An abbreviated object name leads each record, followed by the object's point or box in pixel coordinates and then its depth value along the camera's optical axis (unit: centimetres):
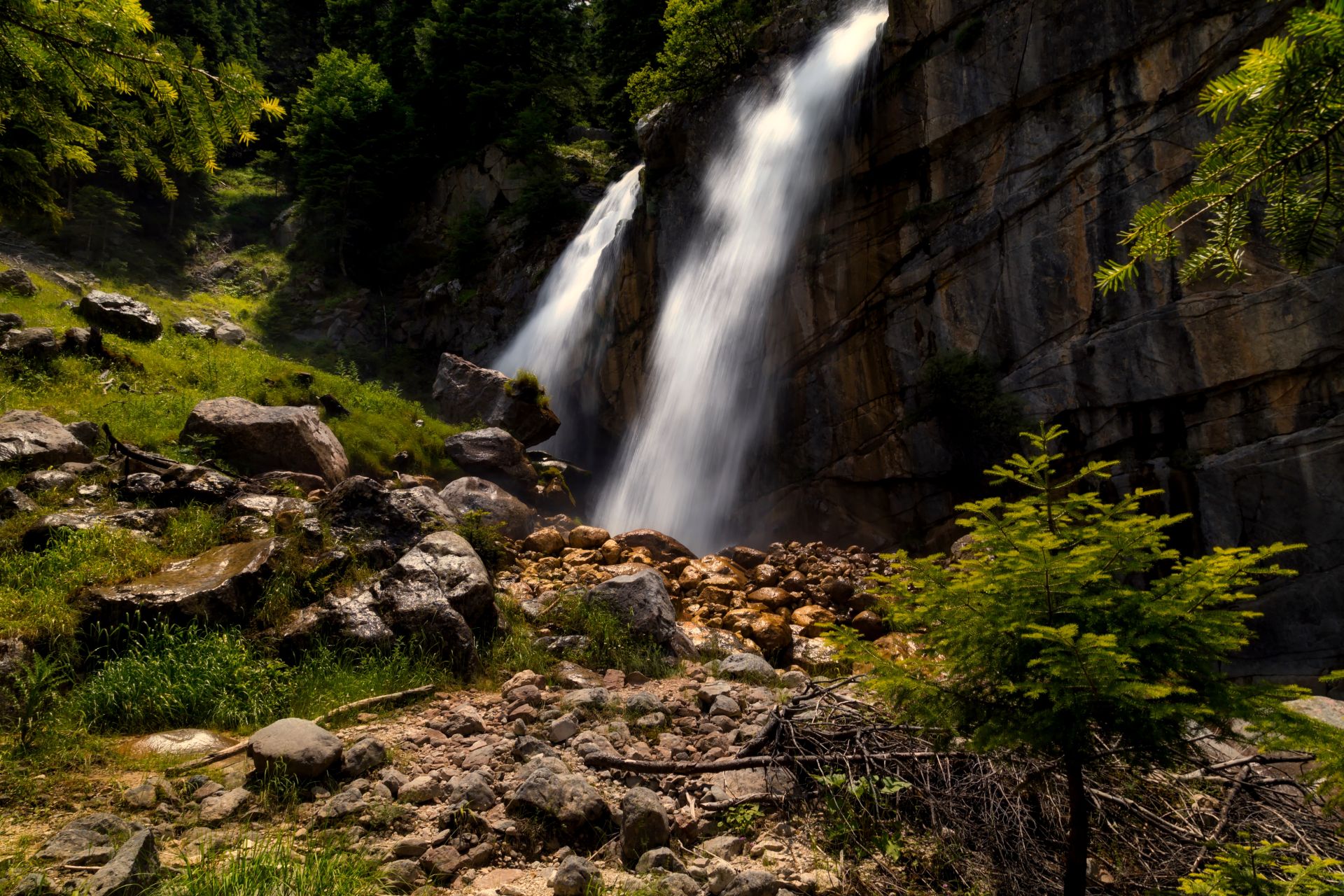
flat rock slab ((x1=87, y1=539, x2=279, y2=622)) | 512
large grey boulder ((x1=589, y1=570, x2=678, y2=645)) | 691
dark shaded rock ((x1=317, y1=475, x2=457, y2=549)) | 705
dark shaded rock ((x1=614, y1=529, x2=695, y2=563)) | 1099
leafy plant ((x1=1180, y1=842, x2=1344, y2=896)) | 184
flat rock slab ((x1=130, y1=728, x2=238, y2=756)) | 396
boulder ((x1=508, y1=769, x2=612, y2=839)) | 335
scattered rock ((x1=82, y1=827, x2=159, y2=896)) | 232
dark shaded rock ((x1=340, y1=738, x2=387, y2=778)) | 368
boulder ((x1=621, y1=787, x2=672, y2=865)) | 318
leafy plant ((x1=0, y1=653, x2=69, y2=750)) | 388
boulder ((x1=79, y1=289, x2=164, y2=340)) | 1382
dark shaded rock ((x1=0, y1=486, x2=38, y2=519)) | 634
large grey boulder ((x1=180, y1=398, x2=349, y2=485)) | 923
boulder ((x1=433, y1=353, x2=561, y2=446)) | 1616
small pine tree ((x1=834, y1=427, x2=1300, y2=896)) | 226
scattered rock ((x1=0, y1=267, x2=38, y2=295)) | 1447
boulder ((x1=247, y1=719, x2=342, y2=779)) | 352
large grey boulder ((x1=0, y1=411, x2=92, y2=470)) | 747
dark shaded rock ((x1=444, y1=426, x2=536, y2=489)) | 1328
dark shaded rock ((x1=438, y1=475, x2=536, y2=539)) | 1077
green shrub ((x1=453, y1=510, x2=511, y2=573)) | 808
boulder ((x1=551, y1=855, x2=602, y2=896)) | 281
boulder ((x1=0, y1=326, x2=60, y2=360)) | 1055
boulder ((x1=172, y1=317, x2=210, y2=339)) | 1730
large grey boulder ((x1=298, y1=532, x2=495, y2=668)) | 568
